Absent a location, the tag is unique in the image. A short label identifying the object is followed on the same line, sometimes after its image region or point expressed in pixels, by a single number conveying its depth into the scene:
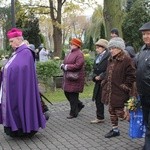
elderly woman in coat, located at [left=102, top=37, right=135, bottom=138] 6.47
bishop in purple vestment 6.91
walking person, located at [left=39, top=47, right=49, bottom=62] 21.17
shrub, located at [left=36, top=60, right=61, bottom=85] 12.59
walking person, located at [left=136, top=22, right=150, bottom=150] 5.28
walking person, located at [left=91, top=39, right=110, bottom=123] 7.79
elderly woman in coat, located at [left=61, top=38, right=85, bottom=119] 8.47
